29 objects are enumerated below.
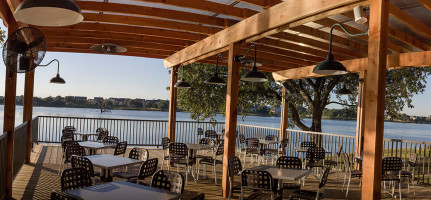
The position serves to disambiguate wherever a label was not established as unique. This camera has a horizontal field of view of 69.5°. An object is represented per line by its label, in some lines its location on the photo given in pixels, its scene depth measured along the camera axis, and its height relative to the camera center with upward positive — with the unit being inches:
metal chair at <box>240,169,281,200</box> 159.9 -42.0
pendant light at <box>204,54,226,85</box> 241.8 +16.8
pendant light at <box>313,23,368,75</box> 133.4 +17.2
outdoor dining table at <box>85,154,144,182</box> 178.2 -38.7
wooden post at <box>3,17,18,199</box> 195.5 -11.6
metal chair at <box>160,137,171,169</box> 278.5 -39.6
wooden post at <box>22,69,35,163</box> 312.8 -7.9
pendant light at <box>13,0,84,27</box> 83.0 +24.3
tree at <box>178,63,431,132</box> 469.7 +14.5
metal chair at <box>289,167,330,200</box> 162.2 -49.0
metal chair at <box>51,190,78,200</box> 101.1 -33.0
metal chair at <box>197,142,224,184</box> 263.3 -50.4
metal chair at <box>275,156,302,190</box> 207.6 -39.3
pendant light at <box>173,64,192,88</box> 276.4 +14.7
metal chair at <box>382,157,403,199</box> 230.4 -42.9
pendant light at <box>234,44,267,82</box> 189.0 +16.4
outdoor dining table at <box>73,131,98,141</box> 338.6 -40.2
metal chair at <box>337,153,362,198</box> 251.0 -53.9
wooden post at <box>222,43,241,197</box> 228.2 -4.7
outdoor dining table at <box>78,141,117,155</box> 244.2 -38.8
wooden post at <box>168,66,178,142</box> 361.4 -11.6
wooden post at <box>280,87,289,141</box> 418.3 -17.2
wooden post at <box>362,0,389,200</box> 116.9 +1.9
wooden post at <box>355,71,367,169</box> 314.6 -13.9
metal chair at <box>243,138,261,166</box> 345.4 -48.1
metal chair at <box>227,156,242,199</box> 187.7 -40.9
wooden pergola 119.2 +51.5
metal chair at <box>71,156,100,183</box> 170.9 -36.7
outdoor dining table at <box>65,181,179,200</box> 118.6 -37.7
